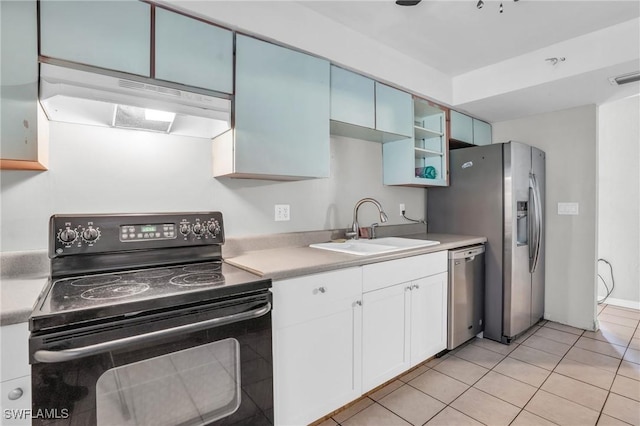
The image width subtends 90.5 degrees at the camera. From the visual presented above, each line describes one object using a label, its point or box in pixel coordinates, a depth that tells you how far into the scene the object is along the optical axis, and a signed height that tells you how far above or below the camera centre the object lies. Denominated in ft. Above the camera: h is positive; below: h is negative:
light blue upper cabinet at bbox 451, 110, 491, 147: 10.07 +2.81
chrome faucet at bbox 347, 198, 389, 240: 8.00 -0.37
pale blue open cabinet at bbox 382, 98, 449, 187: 8.82 +1.77
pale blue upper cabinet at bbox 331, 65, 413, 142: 6.93 +2.47
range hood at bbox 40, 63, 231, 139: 3.88 +1.48
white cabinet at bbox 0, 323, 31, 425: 2.99 -1.58
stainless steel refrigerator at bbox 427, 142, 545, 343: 8.70 -0.18
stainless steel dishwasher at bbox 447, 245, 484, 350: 7.82 -2.14
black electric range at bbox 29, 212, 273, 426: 3.08 -1.31
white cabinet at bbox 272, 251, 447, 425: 4.79 -2.11
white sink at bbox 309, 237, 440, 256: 7.00 -0.76
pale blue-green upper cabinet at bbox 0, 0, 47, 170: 3.59 +1.51
